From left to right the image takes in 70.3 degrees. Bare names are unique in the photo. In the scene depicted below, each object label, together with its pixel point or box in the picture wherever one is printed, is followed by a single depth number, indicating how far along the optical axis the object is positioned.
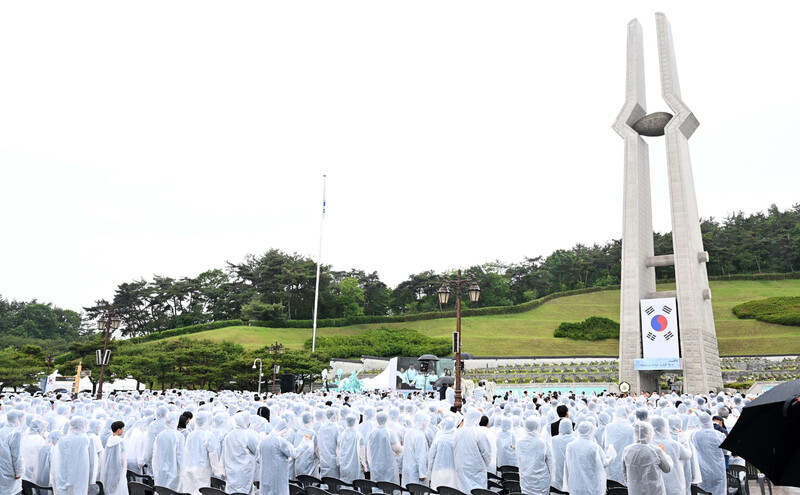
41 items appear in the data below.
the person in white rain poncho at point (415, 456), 9.62
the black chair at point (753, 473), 11.32
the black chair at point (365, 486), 8.18
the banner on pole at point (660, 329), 33.00
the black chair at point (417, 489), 7.86
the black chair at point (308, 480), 8.88
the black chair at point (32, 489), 8.76
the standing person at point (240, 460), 9.45
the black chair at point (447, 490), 6.97
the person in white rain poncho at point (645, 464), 6.56
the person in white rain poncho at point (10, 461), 8.60
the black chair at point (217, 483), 9.83
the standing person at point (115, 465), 8.72
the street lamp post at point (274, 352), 34.53
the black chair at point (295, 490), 8.91
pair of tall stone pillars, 33.34
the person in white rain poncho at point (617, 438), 10.02
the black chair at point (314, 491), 7.07
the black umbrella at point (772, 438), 3.05
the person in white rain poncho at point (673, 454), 7.35
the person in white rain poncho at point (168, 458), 9.47
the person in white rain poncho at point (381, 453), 9.54
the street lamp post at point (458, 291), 16.77
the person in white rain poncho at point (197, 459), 9.50
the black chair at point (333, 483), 8.34
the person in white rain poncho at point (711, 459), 9.66
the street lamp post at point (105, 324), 20.95
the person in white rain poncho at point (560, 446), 9.13
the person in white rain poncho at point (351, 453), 9.85
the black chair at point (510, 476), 10.18
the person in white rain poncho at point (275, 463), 8.92
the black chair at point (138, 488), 8.81
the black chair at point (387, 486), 7.86
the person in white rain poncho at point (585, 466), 7.86
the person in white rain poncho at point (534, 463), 8.64
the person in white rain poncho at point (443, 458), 8.66
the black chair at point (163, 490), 7.10
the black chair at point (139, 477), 10.76
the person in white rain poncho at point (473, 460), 8.42
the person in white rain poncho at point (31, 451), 9.45
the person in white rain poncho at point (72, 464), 8.39
